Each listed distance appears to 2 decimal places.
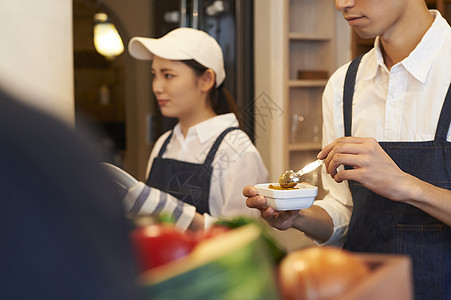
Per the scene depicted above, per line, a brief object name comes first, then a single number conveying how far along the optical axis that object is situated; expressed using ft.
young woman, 6.25
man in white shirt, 4.00
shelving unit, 11.00
